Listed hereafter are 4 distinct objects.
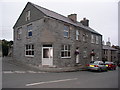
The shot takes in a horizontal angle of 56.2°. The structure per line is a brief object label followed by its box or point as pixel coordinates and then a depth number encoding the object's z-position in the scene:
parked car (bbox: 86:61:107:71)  15.59
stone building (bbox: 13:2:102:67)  15.80
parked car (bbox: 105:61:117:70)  19.92
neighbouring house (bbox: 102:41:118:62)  39.81
